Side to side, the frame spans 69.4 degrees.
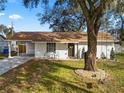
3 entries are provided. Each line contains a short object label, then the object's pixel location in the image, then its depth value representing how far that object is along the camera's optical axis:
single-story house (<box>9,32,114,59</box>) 11.74
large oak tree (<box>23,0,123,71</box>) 7.46
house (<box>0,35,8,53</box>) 16.39
